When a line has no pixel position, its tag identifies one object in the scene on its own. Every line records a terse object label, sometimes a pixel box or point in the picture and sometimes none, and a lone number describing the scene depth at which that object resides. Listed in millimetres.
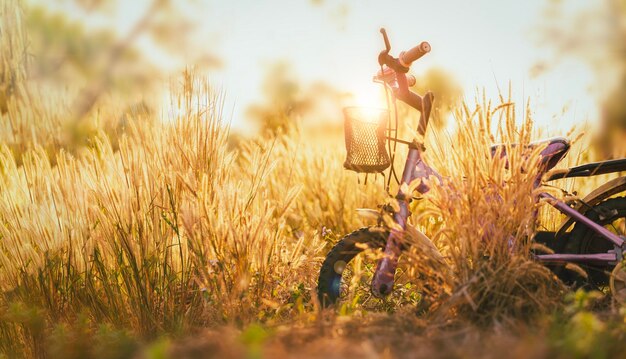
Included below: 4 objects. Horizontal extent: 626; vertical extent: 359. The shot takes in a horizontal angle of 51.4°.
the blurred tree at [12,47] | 6699
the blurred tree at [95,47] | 9581
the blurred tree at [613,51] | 9594
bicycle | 3053
